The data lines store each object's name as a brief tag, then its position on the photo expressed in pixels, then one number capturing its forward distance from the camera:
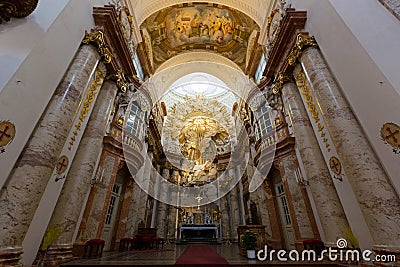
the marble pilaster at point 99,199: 6.05
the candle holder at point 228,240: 10.81
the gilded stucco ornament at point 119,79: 7.49
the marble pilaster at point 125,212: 7.87
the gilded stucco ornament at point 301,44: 5.94
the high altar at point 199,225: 11.46
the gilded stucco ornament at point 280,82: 7.37
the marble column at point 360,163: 3.41
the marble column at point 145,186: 9.62
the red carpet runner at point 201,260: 3.74
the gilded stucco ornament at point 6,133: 3.45
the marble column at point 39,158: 3.29
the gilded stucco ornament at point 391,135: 3.62
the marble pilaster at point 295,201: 6.10
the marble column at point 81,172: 4.84
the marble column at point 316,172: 4.82
